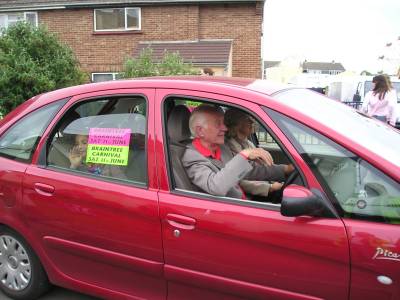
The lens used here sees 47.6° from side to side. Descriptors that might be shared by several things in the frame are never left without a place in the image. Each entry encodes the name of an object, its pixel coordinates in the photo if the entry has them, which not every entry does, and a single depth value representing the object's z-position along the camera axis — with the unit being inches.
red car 85.2
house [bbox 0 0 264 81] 601.0
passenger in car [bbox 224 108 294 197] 124.7
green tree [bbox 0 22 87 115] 368.8
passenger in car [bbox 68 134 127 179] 112.1
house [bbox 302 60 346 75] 3429.4
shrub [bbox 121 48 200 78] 407.5
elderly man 100.7
